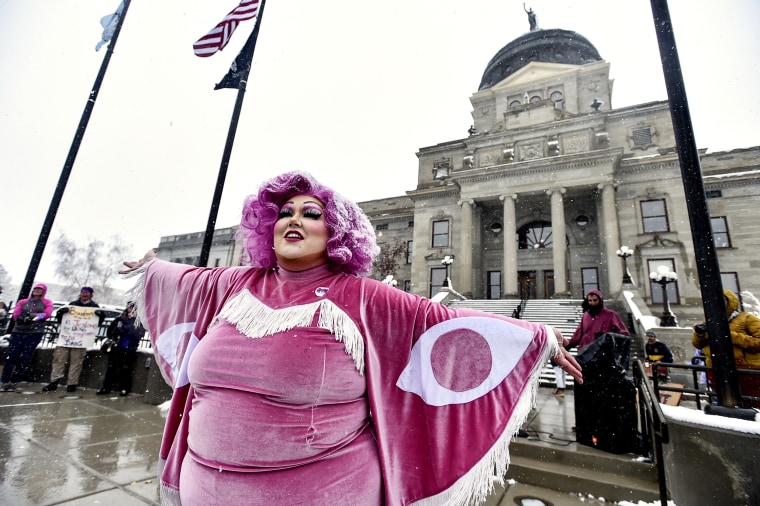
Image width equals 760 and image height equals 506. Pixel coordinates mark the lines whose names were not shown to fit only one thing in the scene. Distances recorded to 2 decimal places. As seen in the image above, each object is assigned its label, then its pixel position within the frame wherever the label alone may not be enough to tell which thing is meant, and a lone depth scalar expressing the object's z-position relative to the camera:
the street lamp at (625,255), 17.38
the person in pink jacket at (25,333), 6.94
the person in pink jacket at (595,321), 5.95
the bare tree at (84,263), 55.16
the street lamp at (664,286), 13.80
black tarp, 4.31
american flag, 6.45
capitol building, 20.66
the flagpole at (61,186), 7.10
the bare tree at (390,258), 30.52
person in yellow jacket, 4.19
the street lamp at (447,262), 20.98
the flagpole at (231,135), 5.44
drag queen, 1.38
